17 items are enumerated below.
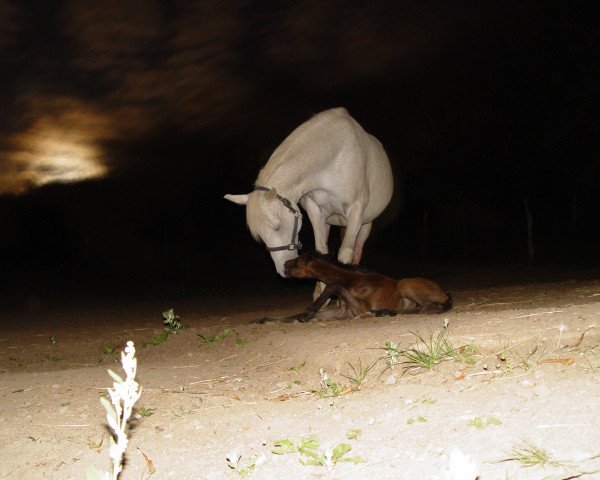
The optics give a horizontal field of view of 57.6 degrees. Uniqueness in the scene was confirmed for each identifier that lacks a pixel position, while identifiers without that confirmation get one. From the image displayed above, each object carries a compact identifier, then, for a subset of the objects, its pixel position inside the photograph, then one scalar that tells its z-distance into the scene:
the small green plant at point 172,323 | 5.83
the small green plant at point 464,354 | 3.03
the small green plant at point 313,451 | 2.12
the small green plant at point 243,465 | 2.13
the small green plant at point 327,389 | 3.03
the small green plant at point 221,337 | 5.34
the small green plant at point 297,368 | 3.97
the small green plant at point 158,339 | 5.65
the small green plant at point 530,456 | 1.85
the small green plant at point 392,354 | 3.29
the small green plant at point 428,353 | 3.13
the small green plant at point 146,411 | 2.99
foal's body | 5.95
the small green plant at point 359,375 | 3.19
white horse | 6.01
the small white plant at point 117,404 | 1.47
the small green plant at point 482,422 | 2.17
